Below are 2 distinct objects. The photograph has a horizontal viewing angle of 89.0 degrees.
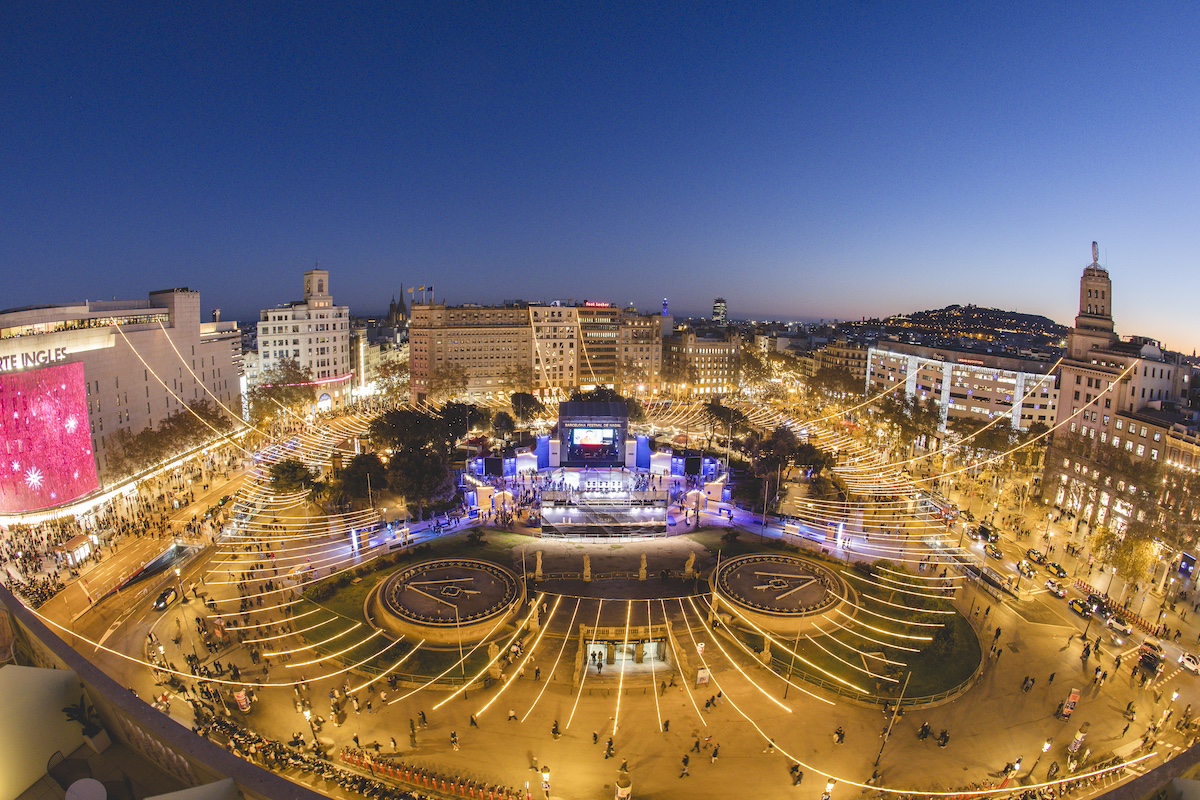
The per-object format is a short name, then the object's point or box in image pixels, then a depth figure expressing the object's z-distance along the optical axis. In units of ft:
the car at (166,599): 92.67
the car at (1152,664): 83.30
